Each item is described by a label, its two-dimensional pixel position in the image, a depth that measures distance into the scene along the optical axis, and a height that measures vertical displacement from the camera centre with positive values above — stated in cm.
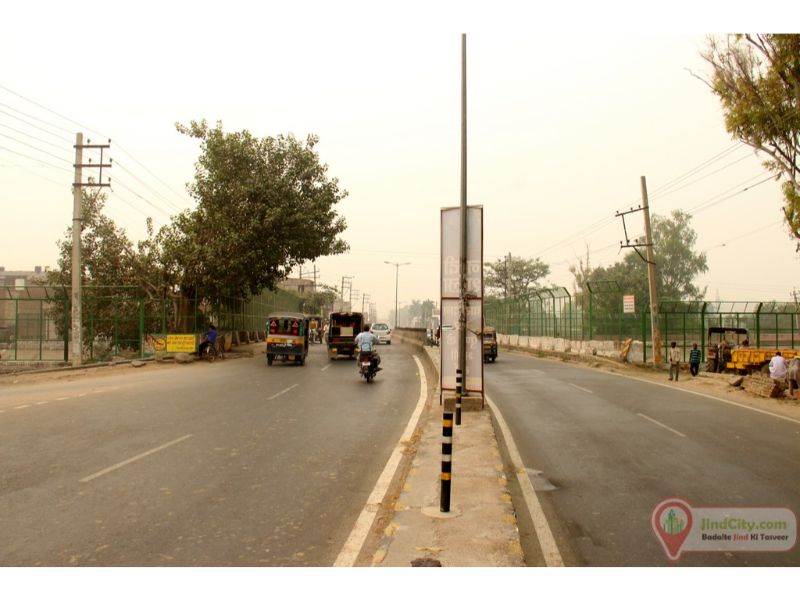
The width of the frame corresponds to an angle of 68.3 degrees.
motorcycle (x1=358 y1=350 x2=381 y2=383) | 1947 -122
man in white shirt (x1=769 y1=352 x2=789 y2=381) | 1730 -113
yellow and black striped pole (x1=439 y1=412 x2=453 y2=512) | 581 -134
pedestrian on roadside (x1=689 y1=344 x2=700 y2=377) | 2398 -127
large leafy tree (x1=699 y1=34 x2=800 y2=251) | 1527 +643
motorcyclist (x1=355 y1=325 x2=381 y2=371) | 1962 -50
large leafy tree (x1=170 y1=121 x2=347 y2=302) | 3081 +609
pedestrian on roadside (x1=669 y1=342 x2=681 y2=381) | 2227 -100
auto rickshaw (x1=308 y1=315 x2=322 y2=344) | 5443 -31
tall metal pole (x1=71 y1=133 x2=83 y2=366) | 2397 +208
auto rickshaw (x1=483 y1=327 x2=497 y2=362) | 3130 -90
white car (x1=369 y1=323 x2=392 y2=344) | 5416 -53
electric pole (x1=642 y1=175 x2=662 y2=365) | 2695 +170
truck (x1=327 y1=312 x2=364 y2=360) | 3061 -27
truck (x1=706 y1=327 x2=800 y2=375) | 2245 -93
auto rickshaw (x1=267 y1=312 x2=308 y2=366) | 2647 -47
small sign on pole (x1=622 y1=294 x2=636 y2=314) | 2838 +122
